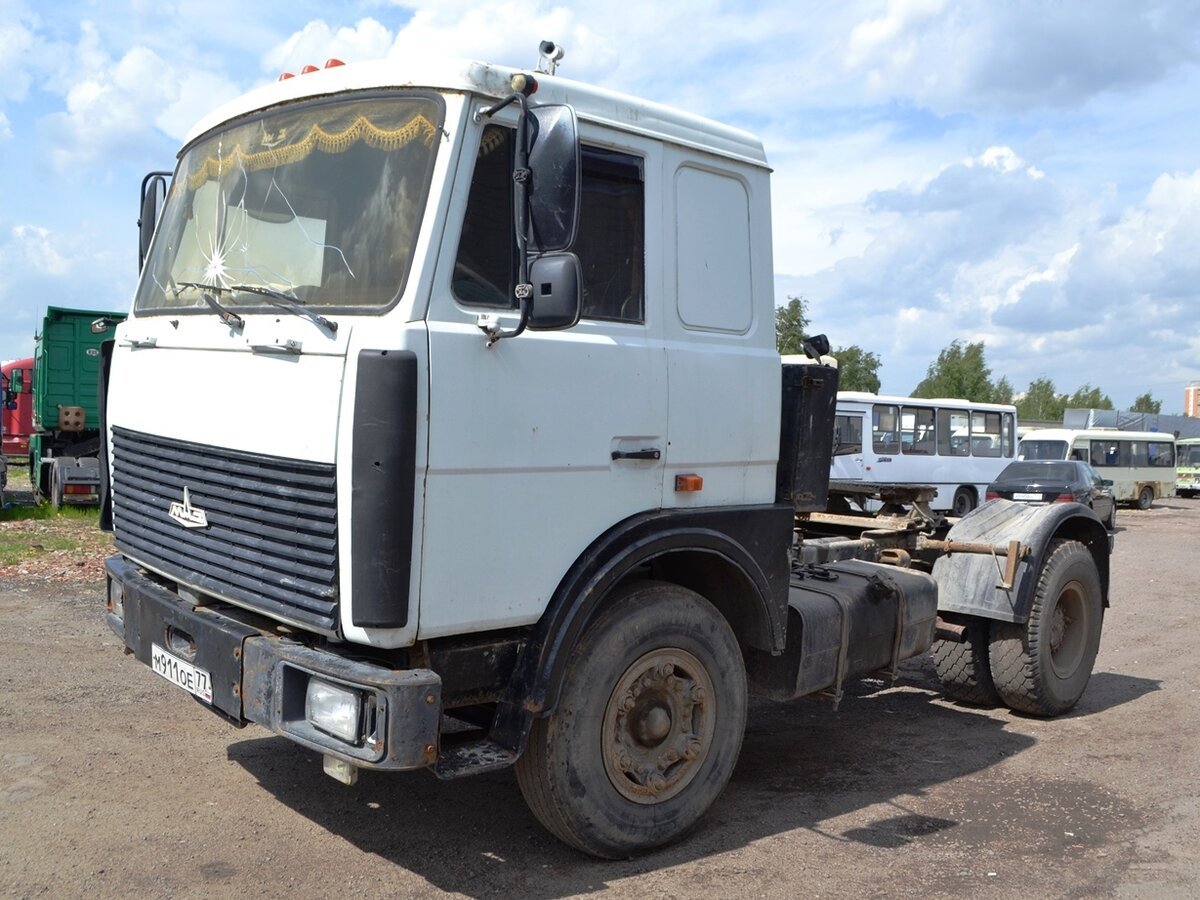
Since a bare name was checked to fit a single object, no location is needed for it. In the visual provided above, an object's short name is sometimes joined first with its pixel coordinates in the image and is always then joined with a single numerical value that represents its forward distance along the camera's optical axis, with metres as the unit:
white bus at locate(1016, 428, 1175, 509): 32.81
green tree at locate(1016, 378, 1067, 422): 84.69
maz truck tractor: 3.49
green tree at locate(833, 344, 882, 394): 47.66
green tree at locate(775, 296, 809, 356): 27.84
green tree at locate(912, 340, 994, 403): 64.12
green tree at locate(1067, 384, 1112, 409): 89.56
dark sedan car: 22.12
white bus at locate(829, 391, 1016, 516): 23.23
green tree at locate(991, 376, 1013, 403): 77.14
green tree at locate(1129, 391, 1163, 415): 94.69
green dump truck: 16.83
